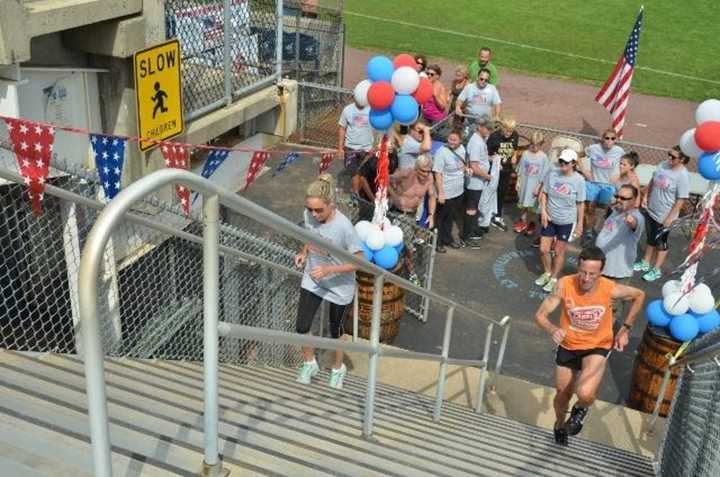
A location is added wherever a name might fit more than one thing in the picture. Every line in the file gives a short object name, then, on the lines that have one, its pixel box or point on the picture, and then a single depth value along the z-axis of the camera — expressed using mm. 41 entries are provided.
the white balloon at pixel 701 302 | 6906
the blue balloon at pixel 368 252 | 7584
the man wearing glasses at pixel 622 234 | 8156
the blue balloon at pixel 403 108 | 7750
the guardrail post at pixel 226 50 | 7916
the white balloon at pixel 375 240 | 7578
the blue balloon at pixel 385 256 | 7645
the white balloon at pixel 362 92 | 8039
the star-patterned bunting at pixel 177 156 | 5613
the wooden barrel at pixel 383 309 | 7797
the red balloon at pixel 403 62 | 8125
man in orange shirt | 5539
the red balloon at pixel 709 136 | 7418
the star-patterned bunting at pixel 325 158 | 7405
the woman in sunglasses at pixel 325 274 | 5375
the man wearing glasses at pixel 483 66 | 12844
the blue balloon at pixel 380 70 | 7934
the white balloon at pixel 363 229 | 7623
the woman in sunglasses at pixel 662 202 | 9117
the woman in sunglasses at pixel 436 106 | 12194
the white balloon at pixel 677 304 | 6902
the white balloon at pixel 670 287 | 7070
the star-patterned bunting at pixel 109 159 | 5082
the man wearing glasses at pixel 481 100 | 12070
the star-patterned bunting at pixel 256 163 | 6508
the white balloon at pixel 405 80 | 7715
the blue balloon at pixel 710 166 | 7254
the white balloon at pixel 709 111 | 7617
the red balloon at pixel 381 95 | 7664
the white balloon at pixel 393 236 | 7703
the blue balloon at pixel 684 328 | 6832
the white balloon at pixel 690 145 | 7768
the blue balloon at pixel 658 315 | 6988
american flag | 12617
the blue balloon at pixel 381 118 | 7816
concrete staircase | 2451
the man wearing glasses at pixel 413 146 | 9734
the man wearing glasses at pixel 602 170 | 10250
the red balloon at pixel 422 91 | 7972
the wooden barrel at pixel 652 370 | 6898
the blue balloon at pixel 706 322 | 6926
